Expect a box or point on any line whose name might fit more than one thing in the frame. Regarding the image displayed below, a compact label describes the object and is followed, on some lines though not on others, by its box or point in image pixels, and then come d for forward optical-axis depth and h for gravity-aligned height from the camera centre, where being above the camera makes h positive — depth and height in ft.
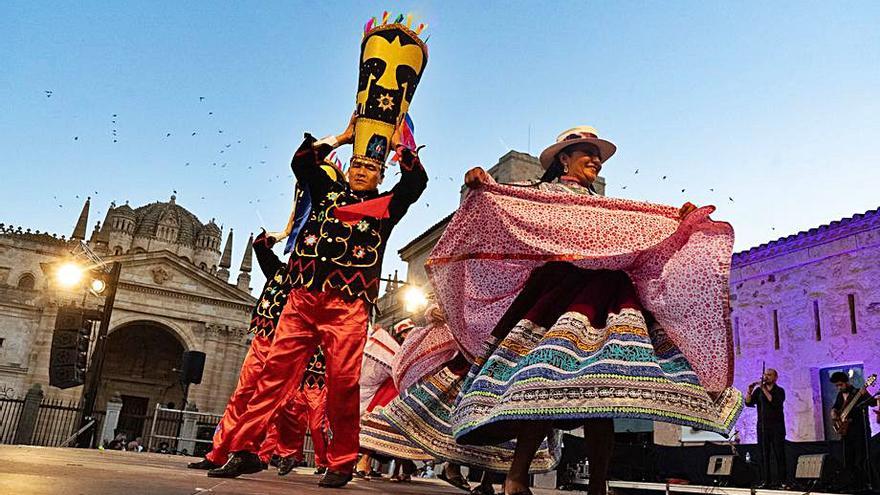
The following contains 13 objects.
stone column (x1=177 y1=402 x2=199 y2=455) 80.89 -1.57
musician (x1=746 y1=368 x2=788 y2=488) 27.99 +1.69
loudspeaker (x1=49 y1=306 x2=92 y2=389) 46.44 +4.05
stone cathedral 108.27 +15.55
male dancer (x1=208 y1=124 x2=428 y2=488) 12.00 +2.56
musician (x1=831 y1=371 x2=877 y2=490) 25.41 +1.51
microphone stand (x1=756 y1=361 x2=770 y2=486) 28.19 +1.11
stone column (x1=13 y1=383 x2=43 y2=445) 66.80 -1.28
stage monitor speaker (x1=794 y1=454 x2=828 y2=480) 26.30 +0.34
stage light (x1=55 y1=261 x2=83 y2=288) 50.16 +9.87
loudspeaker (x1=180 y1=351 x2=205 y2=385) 46.11 +3.59
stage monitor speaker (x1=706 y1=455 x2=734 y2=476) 28.07 +0.08
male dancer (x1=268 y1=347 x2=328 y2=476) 17.37 +0.28
